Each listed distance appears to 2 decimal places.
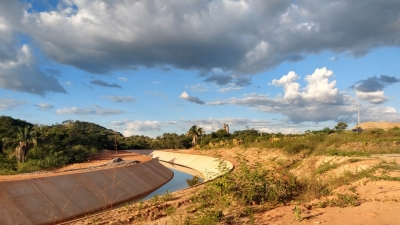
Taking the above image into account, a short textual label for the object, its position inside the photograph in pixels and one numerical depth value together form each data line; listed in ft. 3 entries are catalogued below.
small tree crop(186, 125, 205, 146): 257.96
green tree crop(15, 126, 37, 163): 112.15
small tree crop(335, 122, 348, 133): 178.46
